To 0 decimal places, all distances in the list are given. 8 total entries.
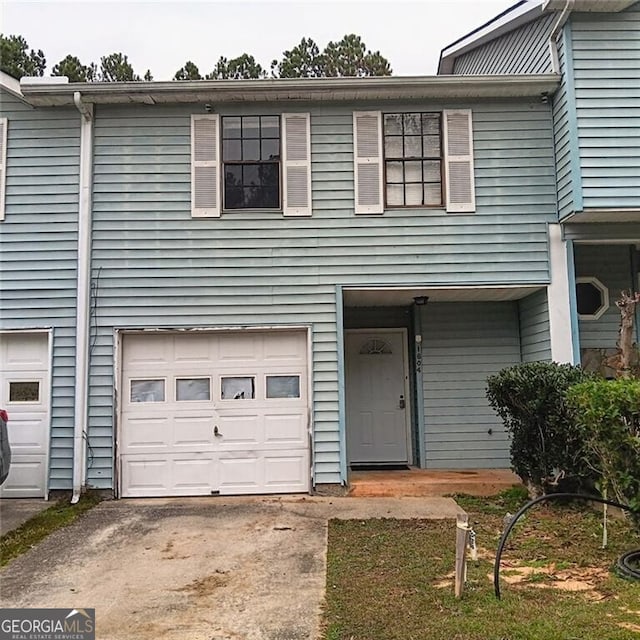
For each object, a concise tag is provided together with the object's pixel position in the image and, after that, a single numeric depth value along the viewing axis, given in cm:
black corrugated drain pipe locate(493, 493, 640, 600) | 392
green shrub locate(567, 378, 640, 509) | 431
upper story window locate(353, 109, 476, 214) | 739
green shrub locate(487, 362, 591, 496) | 598
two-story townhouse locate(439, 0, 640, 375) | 675
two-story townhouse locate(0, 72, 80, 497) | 727
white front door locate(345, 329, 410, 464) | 864
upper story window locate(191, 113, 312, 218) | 739
